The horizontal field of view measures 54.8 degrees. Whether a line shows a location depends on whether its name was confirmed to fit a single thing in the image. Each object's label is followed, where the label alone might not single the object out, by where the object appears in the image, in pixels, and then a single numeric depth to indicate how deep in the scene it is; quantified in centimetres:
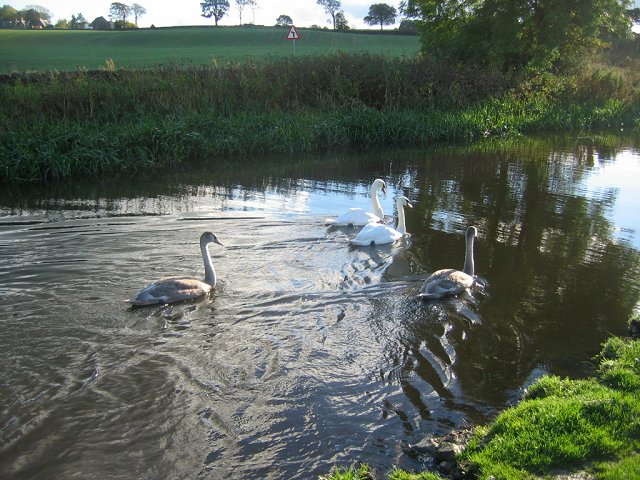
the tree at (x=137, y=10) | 15104
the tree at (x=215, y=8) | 13338
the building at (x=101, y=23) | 8005
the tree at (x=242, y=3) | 13975
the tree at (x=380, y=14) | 12581
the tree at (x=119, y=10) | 14798
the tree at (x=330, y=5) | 15225
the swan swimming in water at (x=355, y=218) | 1240
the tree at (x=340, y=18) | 11545
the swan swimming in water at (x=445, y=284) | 877
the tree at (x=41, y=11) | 10854
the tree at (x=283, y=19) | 14011
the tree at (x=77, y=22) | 9769
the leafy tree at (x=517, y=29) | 3078
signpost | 3116
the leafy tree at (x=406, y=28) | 6306
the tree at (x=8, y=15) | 8700
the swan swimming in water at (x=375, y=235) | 1141
